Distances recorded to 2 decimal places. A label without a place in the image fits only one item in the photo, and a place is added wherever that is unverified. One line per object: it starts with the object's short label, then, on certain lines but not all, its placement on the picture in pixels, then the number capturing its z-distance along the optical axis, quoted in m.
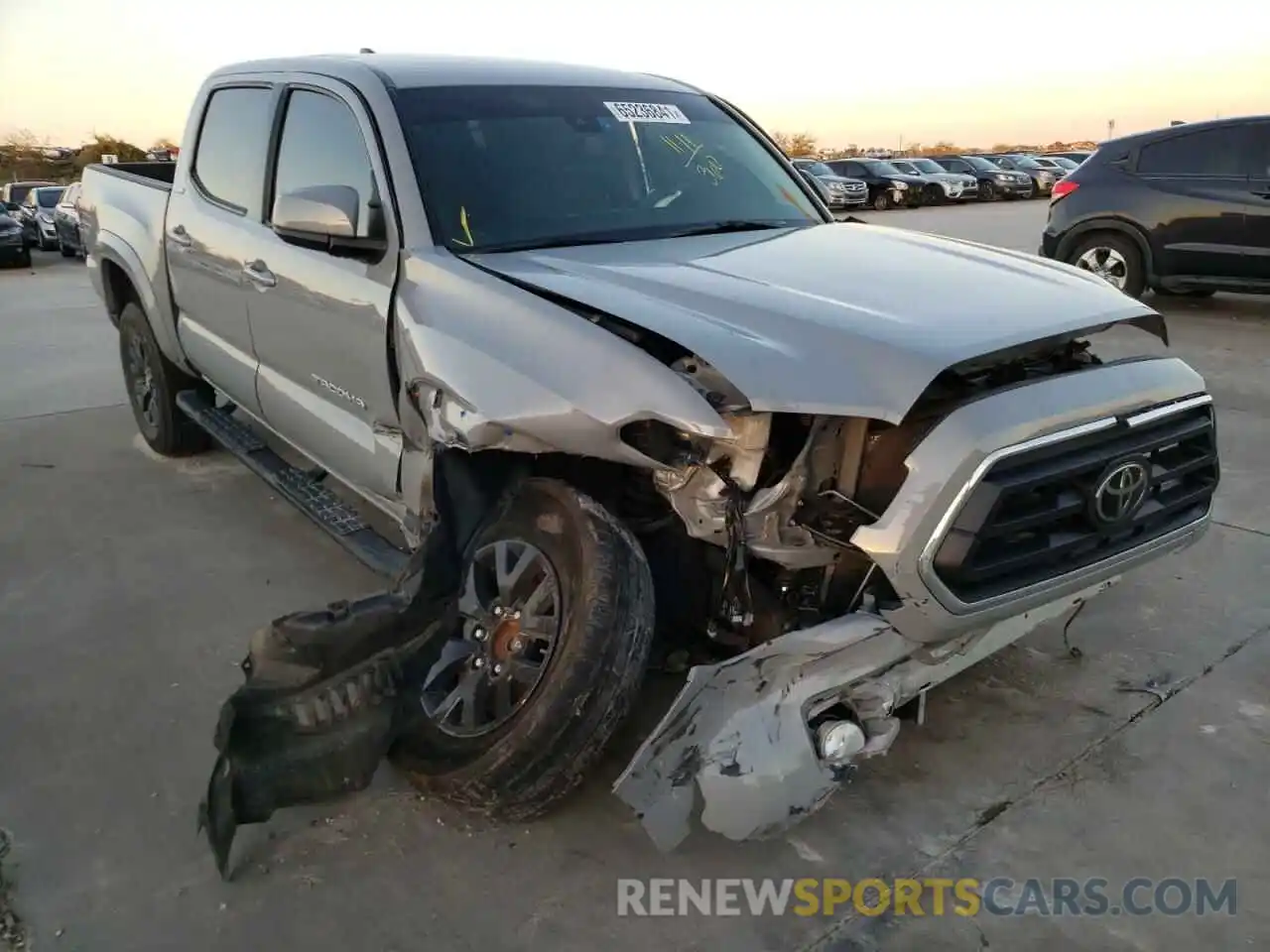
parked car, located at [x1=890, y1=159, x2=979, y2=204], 28.62
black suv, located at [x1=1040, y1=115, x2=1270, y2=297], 8.93
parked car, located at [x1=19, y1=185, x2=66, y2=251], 20.72
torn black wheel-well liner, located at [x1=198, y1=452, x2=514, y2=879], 2.60
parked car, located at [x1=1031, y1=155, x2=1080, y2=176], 32.25
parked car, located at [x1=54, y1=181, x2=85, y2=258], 18.67
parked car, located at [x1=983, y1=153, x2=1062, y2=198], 30.80
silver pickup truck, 2.42
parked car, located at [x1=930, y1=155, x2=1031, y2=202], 29.73
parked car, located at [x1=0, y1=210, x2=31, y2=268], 16.95
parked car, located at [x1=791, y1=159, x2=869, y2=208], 26.39
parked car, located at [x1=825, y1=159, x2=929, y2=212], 28.08
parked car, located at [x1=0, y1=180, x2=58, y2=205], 23.19
